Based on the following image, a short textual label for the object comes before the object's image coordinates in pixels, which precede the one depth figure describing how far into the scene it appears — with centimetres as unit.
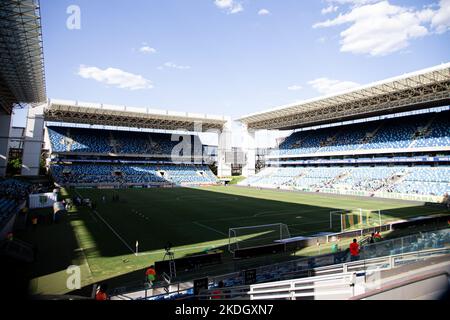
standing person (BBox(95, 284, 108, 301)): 858
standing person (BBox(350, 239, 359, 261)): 952
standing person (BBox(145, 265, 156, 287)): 1152
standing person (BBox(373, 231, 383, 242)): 1656
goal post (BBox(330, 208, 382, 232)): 2300
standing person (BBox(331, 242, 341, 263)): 1033
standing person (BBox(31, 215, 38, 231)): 2098
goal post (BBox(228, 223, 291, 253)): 1828
